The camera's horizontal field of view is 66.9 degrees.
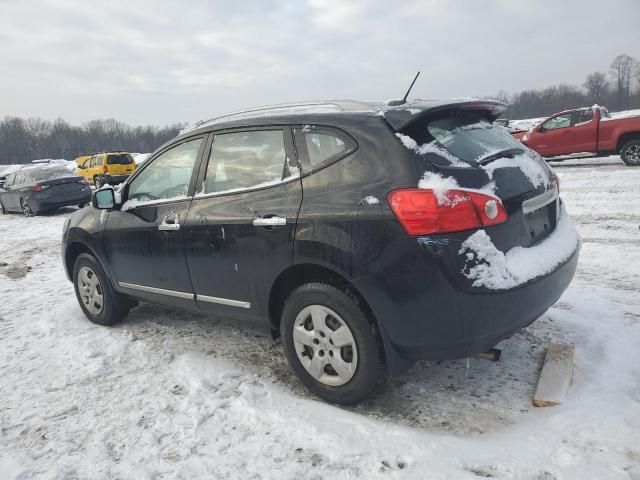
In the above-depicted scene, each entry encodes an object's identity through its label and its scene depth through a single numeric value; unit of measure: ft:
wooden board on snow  8.89
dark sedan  45.60
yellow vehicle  79.05
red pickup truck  41.34
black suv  7.97
